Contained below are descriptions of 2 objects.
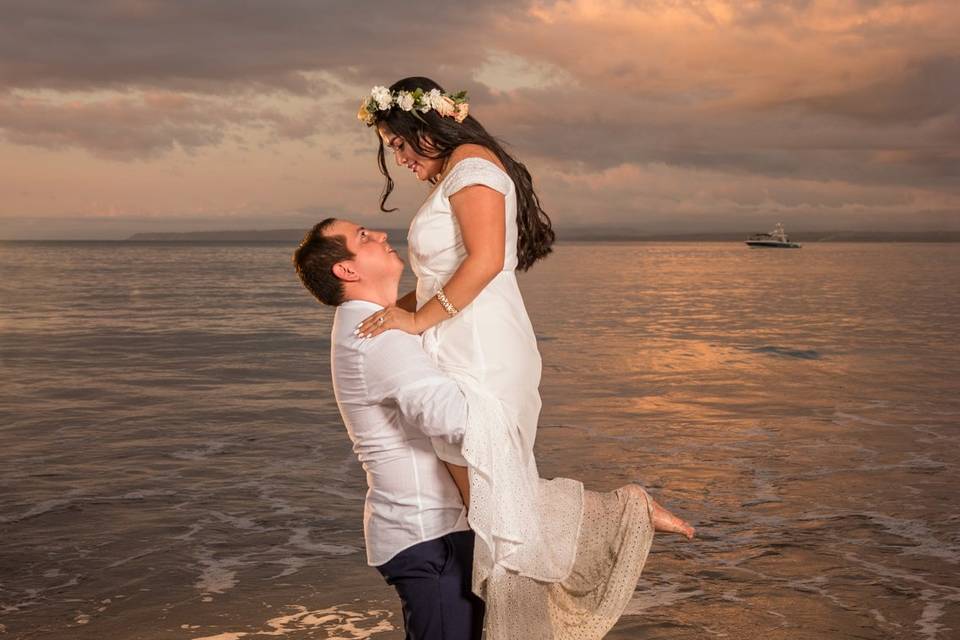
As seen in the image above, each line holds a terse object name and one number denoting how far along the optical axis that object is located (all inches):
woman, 106.6
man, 106.9
